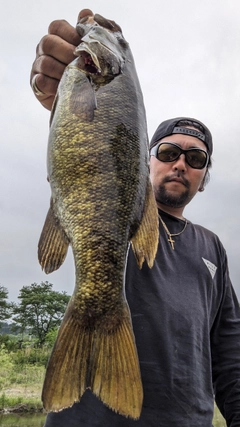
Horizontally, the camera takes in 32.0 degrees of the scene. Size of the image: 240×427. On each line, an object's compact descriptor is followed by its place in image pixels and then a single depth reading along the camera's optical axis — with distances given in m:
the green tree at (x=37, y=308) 36.47
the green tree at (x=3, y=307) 36.78
